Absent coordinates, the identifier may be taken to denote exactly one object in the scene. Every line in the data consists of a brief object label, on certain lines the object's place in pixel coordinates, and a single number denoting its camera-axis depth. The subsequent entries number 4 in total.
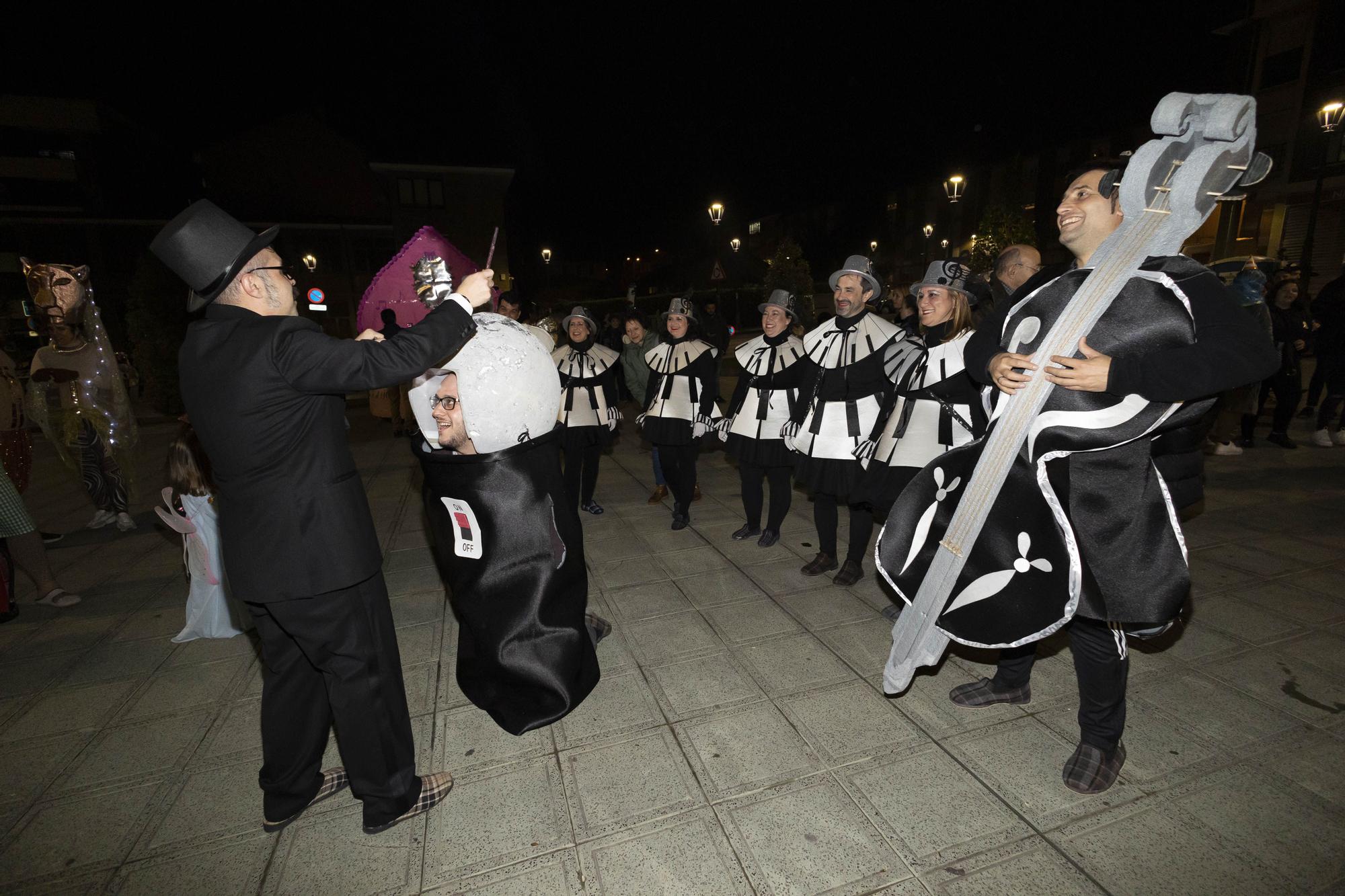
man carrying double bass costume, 1.79
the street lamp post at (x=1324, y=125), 12.77
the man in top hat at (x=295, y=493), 1.90
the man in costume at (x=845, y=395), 4.06
